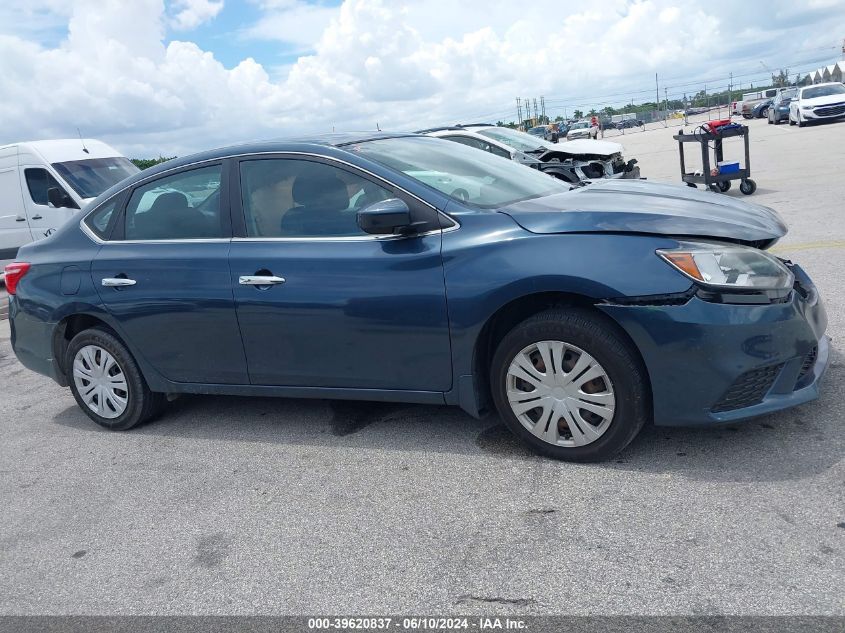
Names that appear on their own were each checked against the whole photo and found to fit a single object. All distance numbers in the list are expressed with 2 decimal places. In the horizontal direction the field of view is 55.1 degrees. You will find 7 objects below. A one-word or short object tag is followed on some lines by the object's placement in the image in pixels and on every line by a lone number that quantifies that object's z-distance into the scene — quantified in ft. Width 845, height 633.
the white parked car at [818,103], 96.20
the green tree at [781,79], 322.14
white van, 42.24
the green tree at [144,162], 66.33
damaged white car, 39.42
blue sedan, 11.54
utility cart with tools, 41.68
